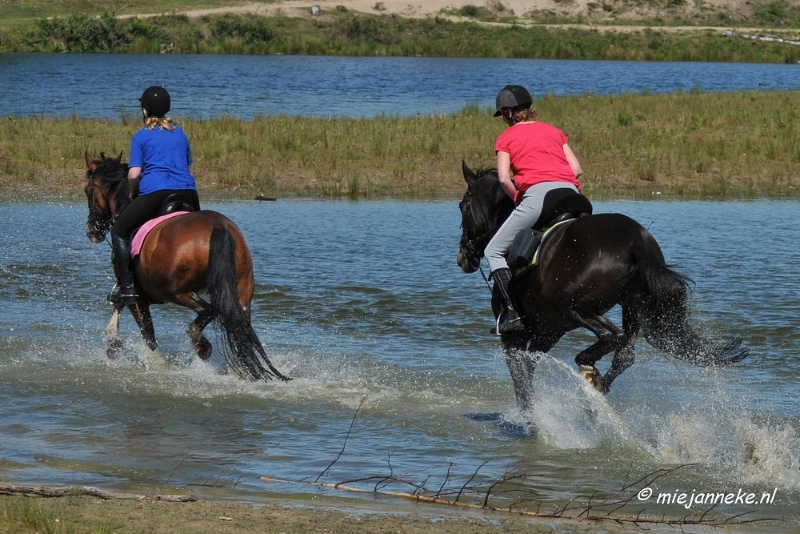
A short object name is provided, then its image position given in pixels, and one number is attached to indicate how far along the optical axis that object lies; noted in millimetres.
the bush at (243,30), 142950
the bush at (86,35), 136000
